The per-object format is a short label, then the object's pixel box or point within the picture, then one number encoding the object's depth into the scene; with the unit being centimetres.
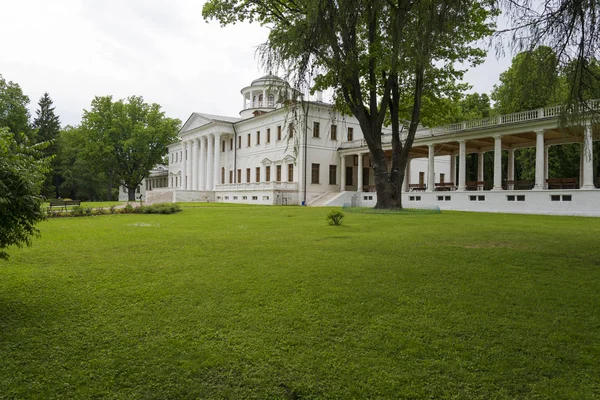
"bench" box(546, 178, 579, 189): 2411
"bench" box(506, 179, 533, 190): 2646
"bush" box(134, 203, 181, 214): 2081
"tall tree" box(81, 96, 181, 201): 5316
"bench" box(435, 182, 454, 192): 3094
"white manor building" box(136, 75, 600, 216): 2359
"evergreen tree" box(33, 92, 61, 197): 6188
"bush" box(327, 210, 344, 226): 1328
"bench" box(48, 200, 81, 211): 2160
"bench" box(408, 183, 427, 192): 3508
